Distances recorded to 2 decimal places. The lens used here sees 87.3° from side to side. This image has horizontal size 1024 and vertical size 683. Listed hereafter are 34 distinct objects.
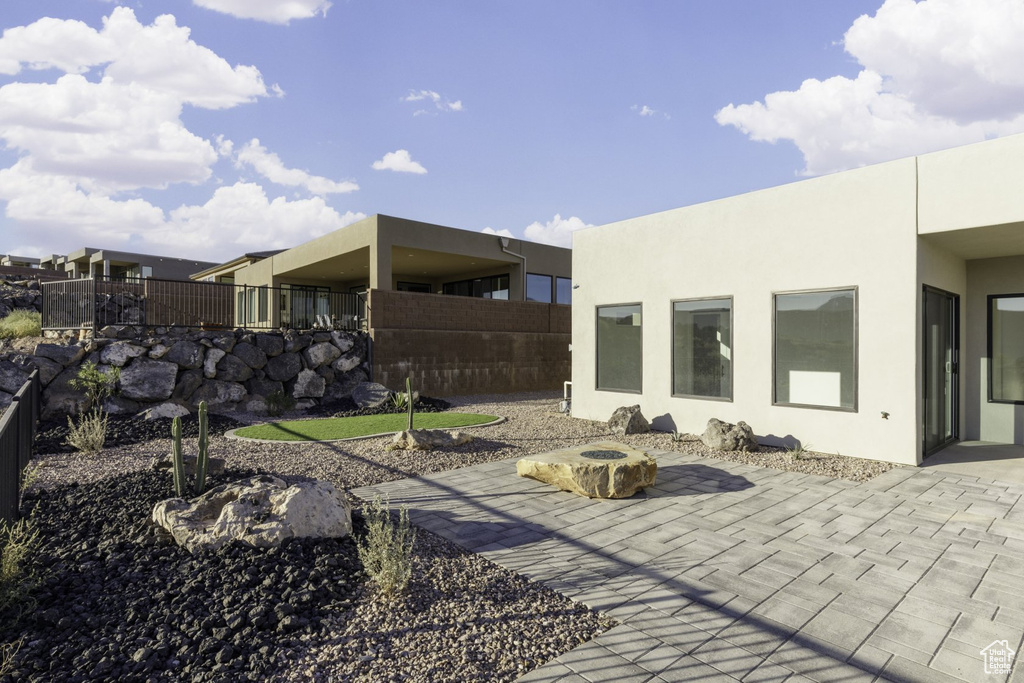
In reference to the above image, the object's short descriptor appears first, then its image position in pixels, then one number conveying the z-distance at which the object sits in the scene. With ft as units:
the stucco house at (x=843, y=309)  22.79
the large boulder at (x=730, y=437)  26.13
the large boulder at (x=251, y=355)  41.29
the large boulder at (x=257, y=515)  13.00
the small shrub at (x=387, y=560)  11.27
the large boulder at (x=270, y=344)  42.88
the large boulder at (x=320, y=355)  44.68
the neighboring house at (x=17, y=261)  128.67
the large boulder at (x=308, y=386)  43.65
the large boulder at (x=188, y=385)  37.99
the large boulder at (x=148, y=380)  35.68
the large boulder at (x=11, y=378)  32.09
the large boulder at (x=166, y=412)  34.06
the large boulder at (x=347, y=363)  46.24
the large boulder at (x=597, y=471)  18.75
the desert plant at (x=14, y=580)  10.69
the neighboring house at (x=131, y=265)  108.27
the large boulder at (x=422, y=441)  25.63
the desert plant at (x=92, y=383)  33.73
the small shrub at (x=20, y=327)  39.37
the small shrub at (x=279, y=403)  40.88
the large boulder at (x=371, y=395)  42.27
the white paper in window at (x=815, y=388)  25.26
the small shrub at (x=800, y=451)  24.61
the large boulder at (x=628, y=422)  30.99
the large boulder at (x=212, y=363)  39.37
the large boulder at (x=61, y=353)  33.96
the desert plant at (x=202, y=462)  16.24
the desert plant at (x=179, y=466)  15.70
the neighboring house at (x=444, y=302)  50.29
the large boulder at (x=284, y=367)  42.86
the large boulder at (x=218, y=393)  38.81
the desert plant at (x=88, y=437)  26.27
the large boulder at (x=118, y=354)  35.78
